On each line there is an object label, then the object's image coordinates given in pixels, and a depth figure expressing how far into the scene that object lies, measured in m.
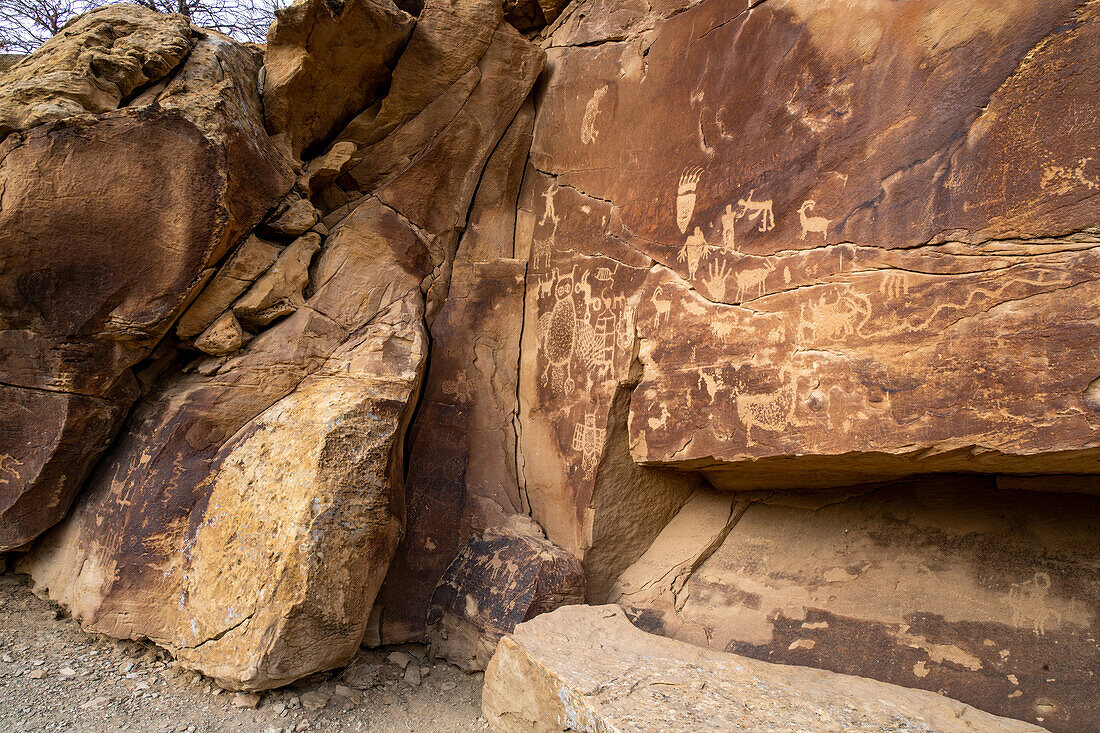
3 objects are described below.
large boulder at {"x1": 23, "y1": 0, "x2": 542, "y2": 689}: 2.49
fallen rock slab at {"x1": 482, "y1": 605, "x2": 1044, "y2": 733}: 1.88
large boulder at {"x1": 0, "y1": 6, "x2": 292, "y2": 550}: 2.57
